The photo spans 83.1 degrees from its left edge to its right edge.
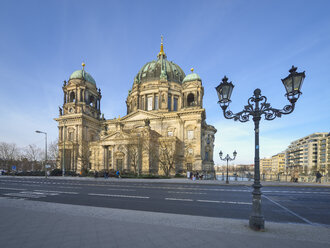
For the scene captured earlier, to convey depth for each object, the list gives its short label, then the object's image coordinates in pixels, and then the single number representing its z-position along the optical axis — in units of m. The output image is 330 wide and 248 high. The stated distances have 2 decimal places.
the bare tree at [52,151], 55.37
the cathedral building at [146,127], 41.09
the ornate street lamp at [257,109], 5.81
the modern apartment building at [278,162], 160.38
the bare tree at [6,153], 71.29
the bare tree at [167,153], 37.59
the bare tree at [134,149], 37.40
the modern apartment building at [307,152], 107.86
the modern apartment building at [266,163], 190.96
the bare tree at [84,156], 44.67
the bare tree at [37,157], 67.95
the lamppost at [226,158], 28.43
